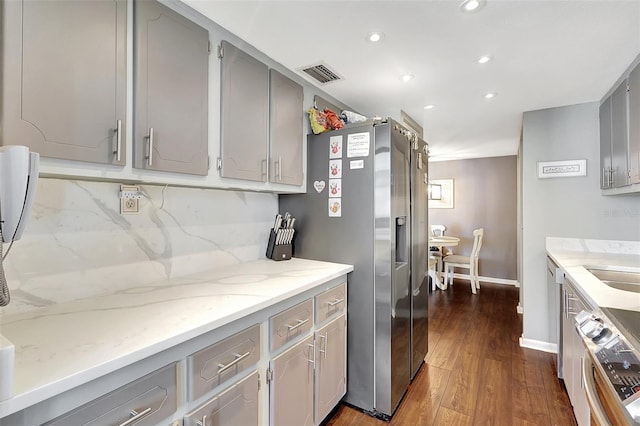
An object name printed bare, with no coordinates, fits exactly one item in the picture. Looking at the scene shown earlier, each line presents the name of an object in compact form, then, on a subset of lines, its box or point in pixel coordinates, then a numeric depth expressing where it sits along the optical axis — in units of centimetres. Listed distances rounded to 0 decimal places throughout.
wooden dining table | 485
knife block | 212
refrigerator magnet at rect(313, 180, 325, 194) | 210
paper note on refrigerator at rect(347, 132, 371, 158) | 192
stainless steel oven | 79
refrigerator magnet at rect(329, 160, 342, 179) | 202
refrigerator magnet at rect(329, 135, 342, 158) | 202
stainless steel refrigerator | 187
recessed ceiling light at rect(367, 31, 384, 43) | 162
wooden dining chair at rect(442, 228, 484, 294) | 484
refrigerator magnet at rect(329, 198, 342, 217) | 202
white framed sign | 271
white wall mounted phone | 64
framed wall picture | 588
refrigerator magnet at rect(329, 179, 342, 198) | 202
